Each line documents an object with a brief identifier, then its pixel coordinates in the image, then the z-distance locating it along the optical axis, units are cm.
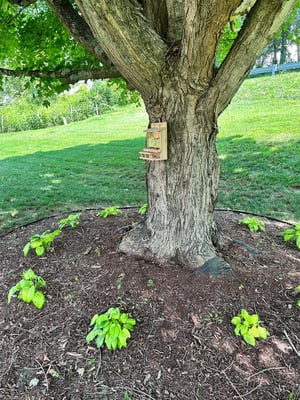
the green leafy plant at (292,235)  269
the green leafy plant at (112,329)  168
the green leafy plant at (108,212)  333
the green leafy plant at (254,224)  297
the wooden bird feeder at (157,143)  205
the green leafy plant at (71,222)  297
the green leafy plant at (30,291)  198
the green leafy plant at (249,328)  172
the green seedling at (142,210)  316
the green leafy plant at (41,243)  246
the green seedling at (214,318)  185
